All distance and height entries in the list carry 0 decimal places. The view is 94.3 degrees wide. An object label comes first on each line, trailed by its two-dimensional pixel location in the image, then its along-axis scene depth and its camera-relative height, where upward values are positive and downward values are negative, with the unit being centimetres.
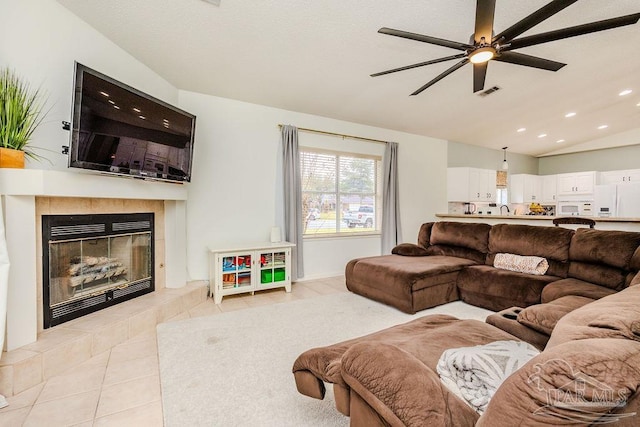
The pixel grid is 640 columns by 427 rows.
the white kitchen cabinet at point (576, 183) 687 +60
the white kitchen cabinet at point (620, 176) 649 +72
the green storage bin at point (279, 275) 394 -89
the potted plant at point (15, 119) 186 +59
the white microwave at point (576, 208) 686 +0
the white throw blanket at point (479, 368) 96 -55
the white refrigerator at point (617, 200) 558 +16
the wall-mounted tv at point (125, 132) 214 +66
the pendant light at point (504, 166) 649 +93
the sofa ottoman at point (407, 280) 313 -81
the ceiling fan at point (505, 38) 180 +117
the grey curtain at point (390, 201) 527 +12
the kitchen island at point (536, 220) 326 -17
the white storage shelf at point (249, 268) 348 -75
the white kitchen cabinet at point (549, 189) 759 +50
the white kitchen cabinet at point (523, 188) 751 +51
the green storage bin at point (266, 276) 384 -88
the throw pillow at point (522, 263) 314 -61
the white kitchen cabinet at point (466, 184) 628 +51
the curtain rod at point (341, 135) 452 +120
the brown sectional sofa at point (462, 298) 87 -63
